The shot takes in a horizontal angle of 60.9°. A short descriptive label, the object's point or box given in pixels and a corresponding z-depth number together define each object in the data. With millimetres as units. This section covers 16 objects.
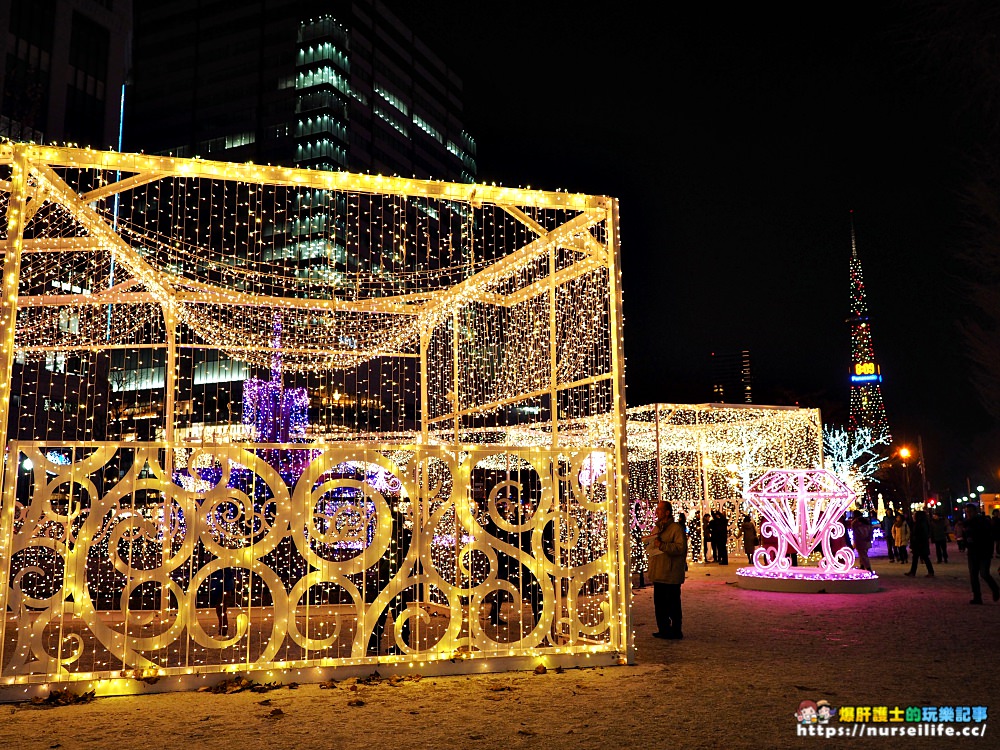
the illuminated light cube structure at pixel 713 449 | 18359
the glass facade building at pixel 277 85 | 63781
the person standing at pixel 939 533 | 15156
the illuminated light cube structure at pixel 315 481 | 5656
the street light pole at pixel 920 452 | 40950
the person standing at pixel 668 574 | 7594
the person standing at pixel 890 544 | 18609
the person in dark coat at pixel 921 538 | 13938
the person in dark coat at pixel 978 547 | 9859
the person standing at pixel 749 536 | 16875
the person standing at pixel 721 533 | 17672
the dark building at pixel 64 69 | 35531
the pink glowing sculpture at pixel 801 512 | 13250
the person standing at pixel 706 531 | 18489
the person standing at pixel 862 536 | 14164
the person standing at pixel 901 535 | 16984
